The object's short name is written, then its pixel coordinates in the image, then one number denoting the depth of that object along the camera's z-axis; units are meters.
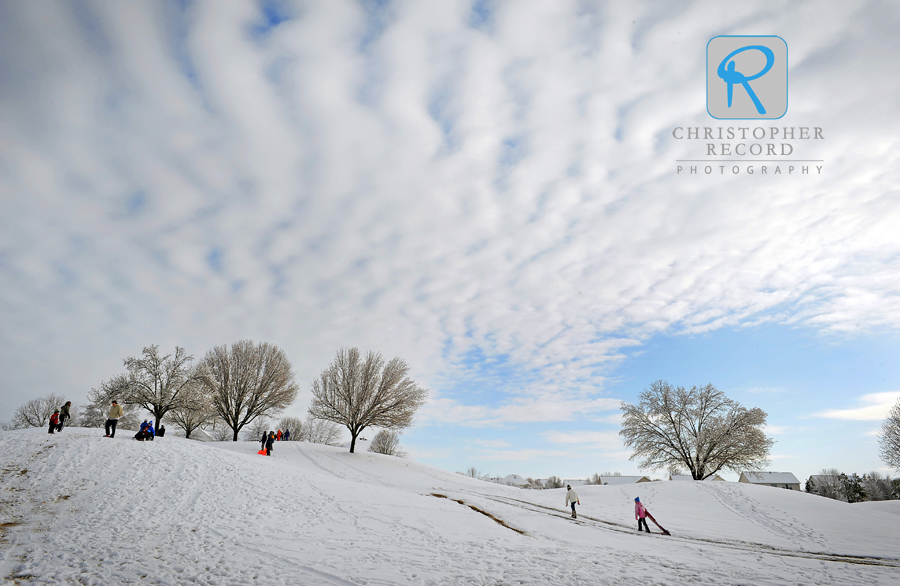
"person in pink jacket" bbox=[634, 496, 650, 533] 15.88
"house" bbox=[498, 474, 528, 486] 115.29
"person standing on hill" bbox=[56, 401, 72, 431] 19.23
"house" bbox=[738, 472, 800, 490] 86.56
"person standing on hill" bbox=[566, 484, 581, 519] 18.21
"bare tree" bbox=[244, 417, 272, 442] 65.56
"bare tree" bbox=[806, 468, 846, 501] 60.97
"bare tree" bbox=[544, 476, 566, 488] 101.88
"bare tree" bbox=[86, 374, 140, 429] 33.47
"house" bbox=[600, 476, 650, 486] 98.01
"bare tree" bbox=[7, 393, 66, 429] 55.25
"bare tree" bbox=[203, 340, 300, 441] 38.88
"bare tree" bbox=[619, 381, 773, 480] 35.22
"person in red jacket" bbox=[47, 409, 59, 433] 18.65
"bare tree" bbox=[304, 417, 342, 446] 70.75
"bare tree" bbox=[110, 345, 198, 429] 33.81
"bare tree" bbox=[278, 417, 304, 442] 70.31
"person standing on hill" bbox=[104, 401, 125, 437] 18.77
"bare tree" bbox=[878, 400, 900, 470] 36.75
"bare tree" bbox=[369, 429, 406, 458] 67.98
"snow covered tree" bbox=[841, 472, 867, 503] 56.22
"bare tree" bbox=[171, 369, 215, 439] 34.56
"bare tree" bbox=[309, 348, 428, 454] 33.12
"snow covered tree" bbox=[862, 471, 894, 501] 62.25
